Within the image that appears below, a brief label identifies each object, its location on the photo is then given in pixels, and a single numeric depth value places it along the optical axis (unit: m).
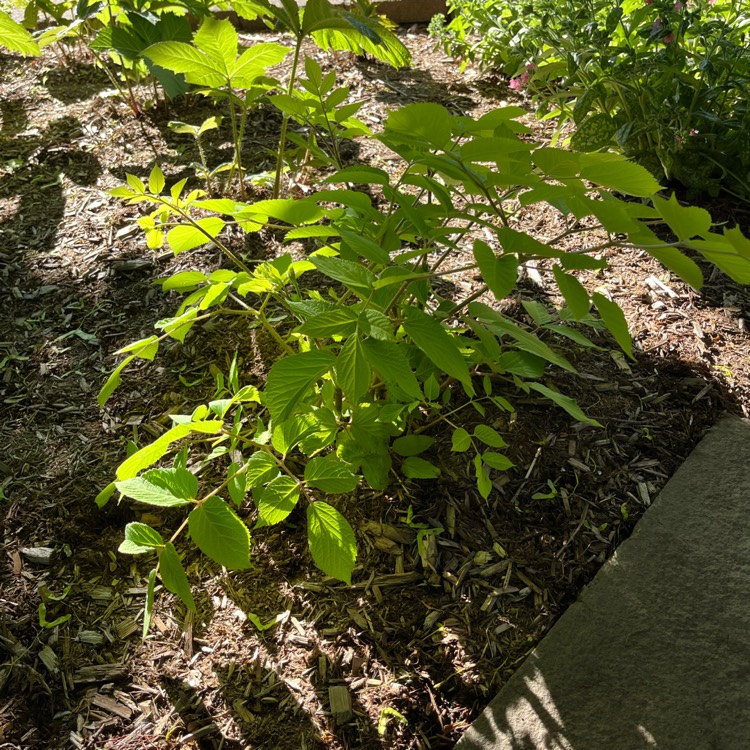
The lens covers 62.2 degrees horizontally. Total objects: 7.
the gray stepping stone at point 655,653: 1.24
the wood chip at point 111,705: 1.28
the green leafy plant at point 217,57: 1.49
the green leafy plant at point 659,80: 2.21
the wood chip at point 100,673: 1.32
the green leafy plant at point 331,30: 1.43
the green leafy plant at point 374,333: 0.96
